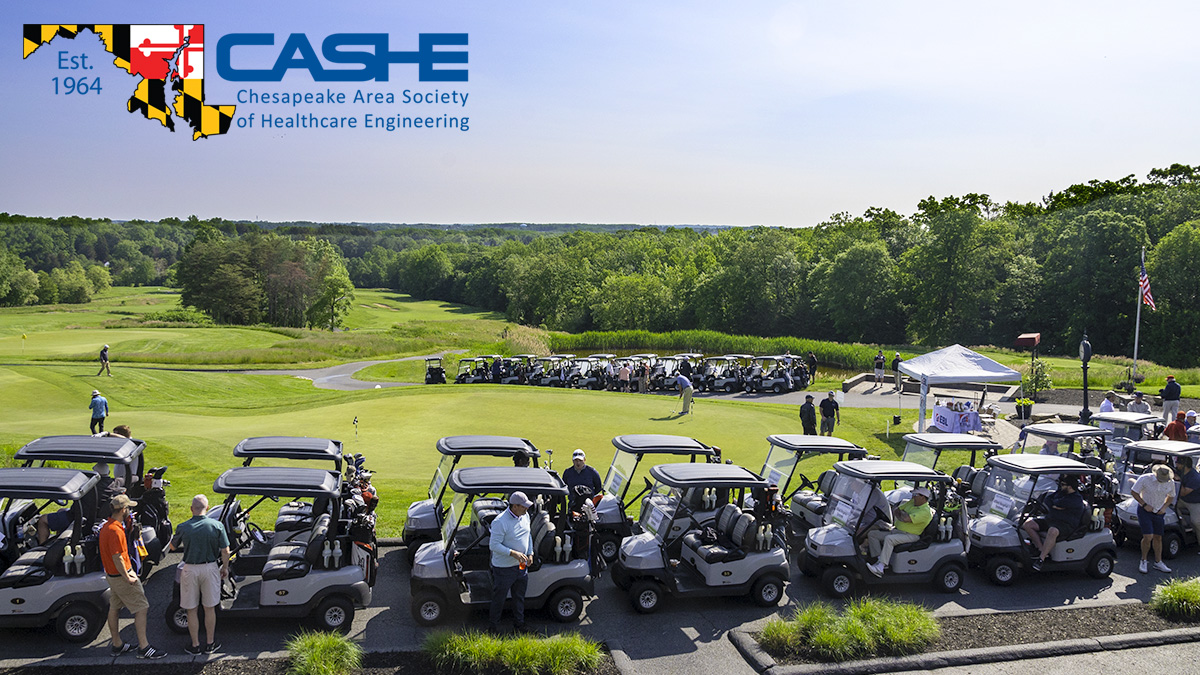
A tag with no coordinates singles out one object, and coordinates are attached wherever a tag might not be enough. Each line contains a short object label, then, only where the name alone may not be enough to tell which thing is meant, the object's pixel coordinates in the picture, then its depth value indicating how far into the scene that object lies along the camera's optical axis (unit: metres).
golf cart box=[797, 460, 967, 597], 10.23
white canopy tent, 20.69
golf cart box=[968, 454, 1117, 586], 10.92
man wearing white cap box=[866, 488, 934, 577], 10.37
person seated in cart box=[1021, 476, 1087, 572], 10.92
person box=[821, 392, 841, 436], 20.58
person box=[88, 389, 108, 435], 19.58
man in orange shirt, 7.73
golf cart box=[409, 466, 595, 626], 8.80
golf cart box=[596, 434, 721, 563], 11.20
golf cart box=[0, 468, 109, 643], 8.16
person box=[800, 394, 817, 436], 20.16
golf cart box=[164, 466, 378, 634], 8.59
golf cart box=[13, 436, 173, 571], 9.95
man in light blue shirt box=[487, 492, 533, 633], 8.52
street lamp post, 21.40
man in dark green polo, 7.92
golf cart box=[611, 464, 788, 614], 9.55
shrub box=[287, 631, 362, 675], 7.60
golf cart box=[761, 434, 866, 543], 11.64
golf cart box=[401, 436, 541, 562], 10.70
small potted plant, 24.88
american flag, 30.83
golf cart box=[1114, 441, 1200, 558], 12.27
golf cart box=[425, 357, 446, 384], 37.06
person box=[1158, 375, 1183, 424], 21.20
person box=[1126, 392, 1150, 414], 20.16
